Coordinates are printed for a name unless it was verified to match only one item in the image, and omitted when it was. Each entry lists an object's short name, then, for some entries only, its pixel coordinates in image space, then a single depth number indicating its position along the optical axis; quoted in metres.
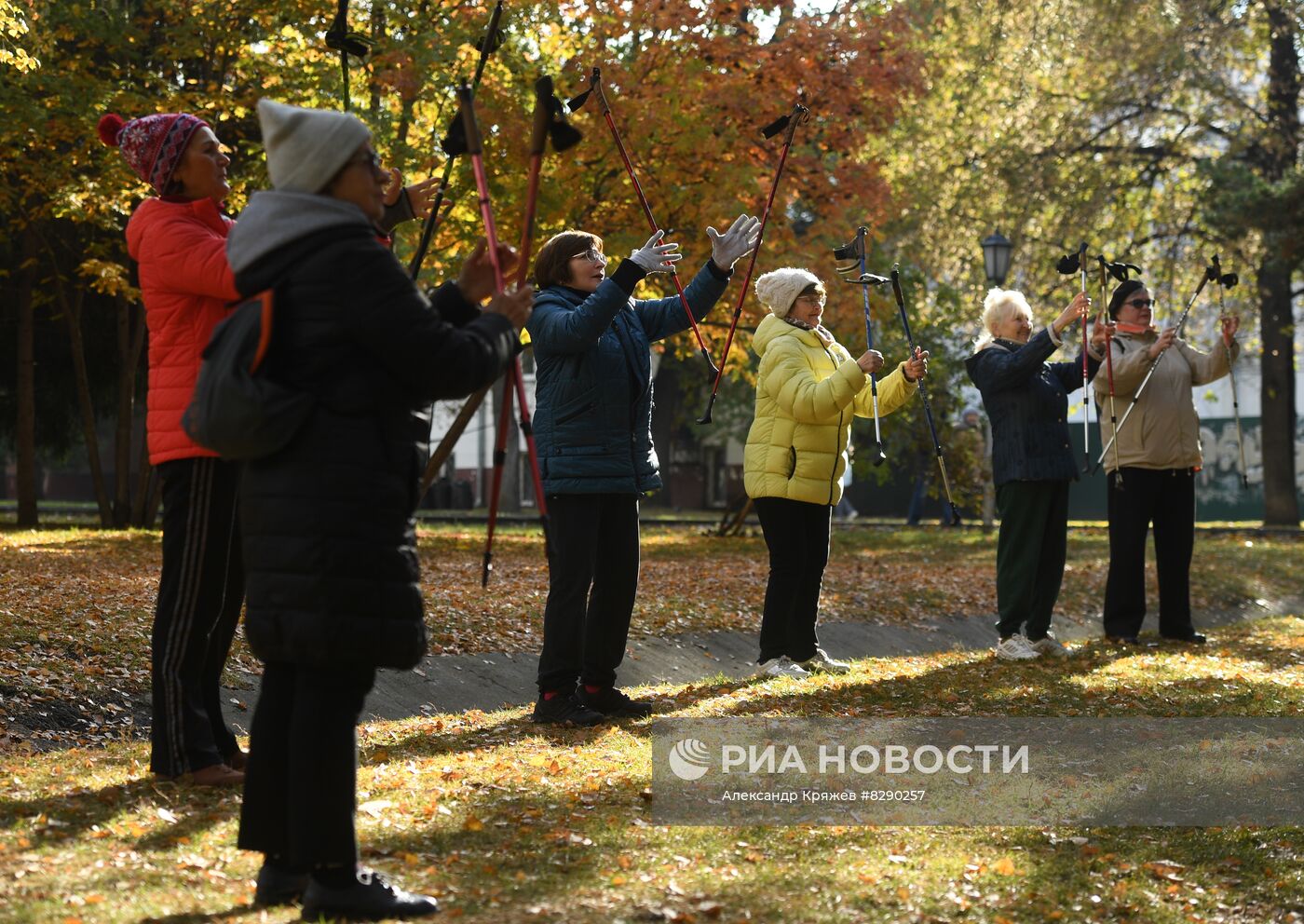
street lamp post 19.44
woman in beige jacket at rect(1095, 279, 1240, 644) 9.92
